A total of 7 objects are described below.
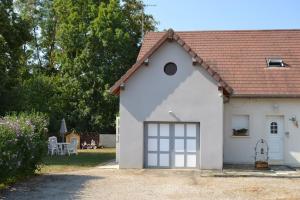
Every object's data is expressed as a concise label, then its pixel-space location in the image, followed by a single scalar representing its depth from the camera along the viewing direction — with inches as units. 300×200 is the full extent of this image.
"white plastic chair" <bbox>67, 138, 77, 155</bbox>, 1207.2
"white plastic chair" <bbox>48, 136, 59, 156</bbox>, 1197.1
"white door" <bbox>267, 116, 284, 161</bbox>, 943.0
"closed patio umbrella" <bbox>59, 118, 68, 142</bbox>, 1344.7
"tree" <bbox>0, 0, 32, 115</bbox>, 1045.2
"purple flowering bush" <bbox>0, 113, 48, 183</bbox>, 569.7
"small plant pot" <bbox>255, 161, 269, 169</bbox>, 845.2
